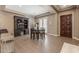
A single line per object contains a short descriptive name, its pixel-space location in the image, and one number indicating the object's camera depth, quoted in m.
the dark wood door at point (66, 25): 2.64
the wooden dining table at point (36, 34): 2.70
